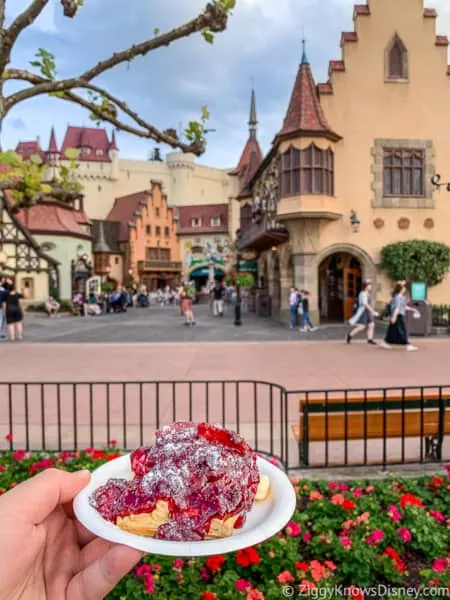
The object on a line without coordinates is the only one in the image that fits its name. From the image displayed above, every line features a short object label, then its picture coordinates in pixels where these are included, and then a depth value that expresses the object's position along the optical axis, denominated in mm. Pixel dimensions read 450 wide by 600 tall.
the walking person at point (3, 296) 15785
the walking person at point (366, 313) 13328
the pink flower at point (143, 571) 2970
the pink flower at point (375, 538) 3224
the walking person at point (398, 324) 11992
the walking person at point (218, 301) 24328
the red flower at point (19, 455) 4355
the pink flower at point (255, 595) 2783
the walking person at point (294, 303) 17500
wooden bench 4531
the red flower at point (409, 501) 3619
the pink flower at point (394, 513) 3506
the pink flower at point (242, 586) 2846
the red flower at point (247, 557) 3022
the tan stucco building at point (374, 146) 18047
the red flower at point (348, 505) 3602
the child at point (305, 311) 16906
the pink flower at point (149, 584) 2826
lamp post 19438
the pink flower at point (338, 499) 3637
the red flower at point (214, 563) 3025
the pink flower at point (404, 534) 3291
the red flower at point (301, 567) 3039
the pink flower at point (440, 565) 2925
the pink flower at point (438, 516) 3621
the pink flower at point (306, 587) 2846
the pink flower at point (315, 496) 3771
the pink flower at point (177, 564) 3036
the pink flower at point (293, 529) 3393
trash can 15312
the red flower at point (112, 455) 4283
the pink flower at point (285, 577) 2916
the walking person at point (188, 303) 20128
